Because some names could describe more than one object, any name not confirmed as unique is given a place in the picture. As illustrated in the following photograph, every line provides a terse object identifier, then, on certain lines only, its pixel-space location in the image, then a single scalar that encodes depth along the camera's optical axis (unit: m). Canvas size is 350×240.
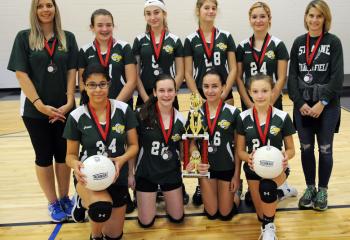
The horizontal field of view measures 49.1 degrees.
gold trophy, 2.68
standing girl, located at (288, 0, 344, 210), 2.84
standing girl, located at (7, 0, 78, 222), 2.72
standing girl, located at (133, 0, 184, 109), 3.08
